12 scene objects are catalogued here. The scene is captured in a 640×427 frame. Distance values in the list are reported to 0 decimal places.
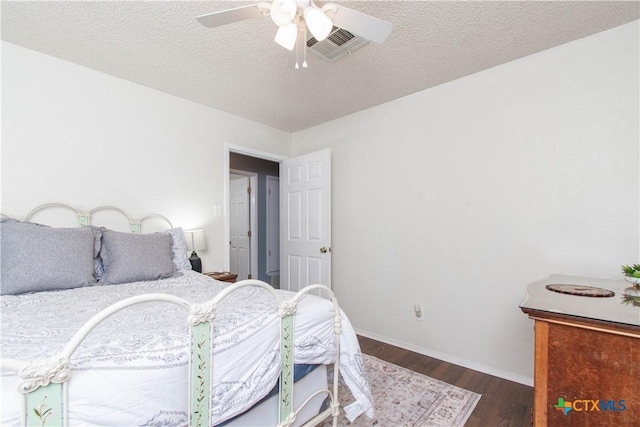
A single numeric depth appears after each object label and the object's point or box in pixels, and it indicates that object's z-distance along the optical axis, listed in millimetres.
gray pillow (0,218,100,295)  1601
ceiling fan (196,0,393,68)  1314
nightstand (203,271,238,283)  2772
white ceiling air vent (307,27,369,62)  1915
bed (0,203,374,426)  772
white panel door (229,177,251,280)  5093
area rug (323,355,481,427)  1750
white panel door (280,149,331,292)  3326
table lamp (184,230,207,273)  2704
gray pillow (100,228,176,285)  1946
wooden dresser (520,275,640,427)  969
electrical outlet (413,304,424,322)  2725
